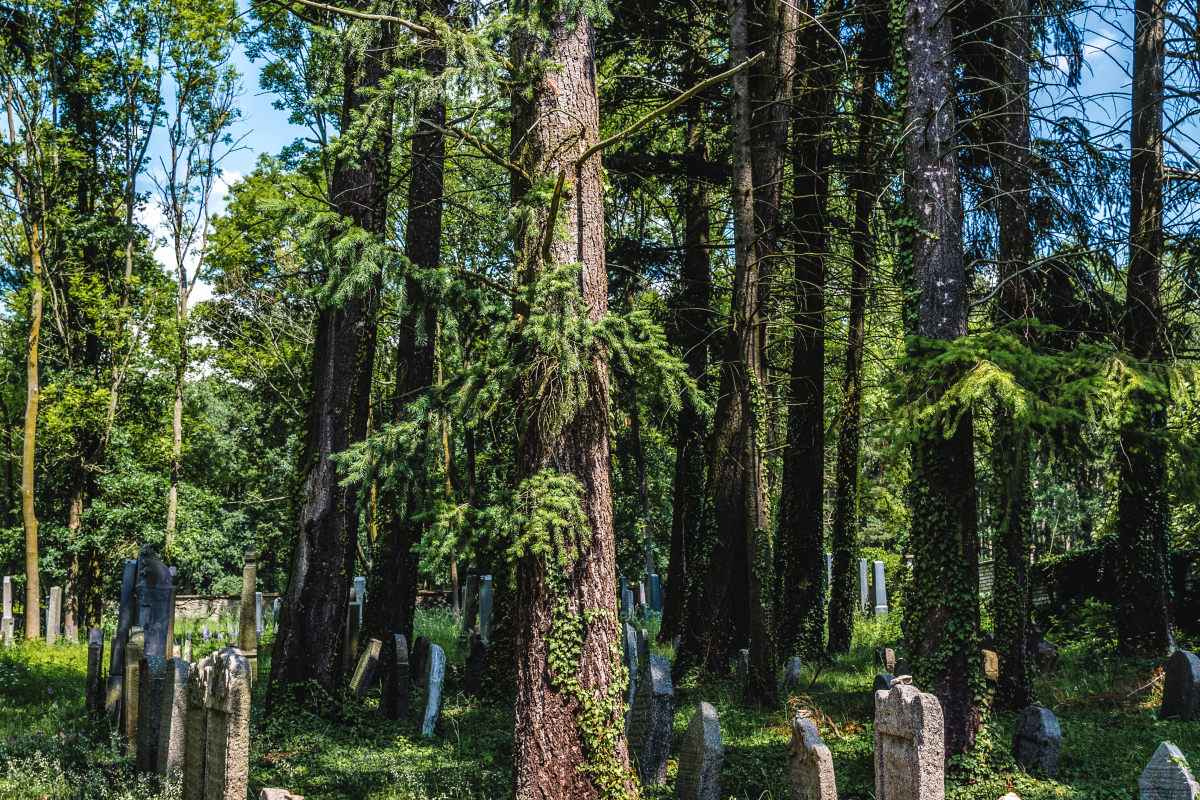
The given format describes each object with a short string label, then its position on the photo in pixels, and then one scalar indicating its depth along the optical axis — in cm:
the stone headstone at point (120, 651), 830
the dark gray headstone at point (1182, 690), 782
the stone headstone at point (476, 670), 1054
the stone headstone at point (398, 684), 888
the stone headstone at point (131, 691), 748
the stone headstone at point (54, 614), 1859
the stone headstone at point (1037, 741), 630
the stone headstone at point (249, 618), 1030
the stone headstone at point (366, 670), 955
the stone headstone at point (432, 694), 816
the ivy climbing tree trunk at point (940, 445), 657
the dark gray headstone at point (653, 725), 602
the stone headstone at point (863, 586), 2122
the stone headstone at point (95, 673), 931
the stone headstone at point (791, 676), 1005
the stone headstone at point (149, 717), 622
